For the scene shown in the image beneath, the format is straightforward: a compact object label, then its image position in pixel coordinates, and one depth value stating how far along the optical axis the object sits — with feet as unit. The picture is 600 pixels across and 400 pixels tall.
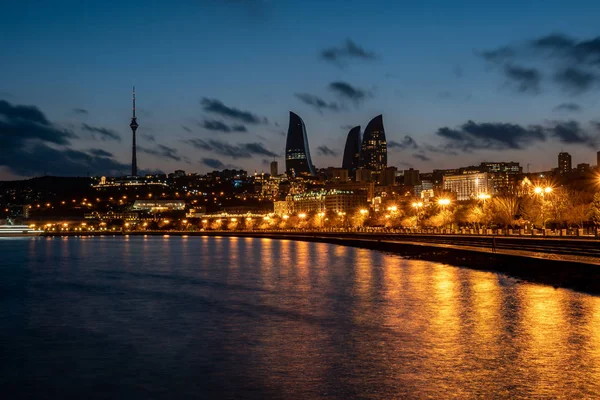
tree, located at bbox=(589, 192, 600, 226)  222.11
